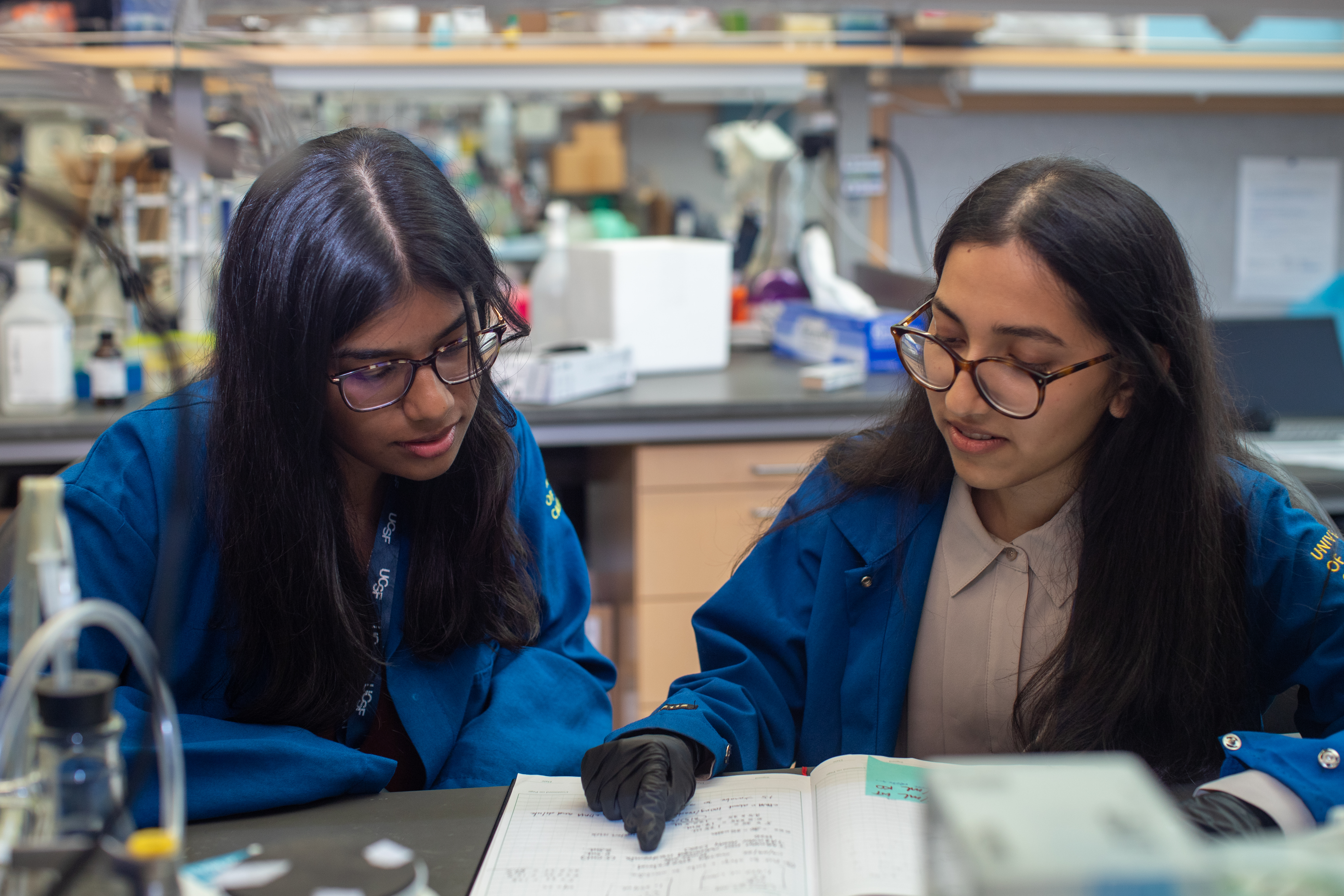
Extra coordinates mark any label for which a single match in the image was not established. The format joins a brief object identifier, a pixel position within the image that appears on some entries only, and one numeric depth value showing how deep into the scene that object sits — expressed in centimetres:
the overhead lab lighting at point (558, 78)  226
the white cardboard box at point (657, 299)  224
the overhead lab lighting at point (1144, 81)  238
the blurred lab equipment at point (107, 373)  191
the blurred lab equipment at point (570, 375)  196
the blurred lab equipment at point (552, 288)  238
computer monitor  206
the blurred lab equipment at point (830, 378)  206
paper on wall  275
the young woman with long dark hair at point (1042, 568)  96
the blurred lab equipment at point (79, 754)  53
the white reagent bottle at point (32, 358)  187
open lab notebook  75
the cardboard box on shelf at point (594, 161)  360
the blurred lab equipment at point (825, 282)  239
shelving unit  221
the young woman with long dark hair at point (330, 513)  94
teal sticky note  86
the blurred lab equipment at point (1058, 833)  38
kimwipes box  221
